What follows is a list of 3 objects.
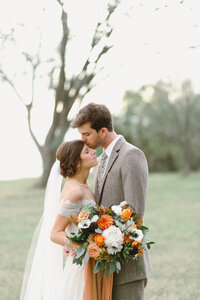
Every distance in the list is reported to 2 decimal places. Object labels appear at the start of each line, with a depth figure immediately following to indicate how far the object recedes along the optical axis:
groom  3.37
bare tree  16.89
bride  3.59
